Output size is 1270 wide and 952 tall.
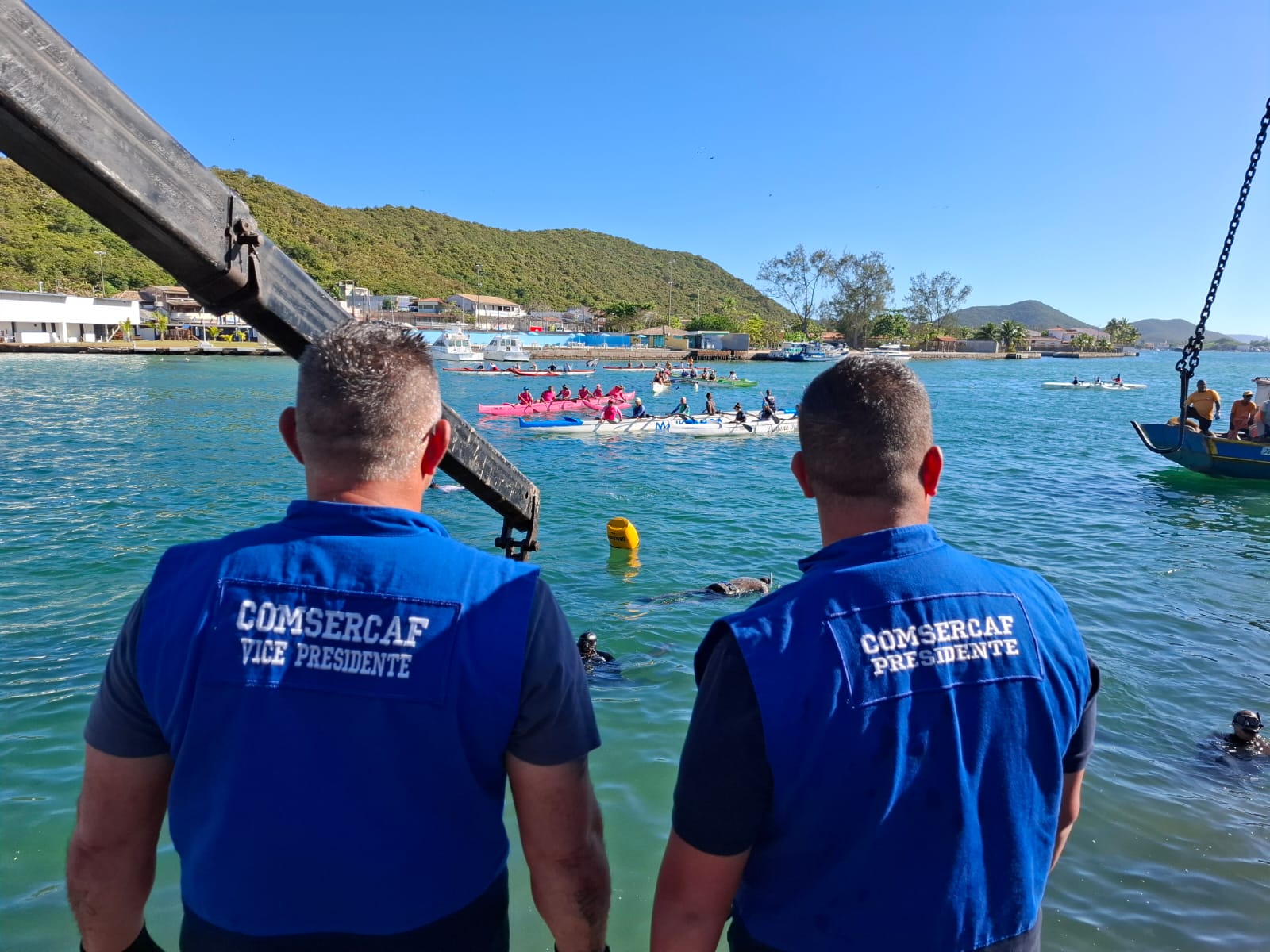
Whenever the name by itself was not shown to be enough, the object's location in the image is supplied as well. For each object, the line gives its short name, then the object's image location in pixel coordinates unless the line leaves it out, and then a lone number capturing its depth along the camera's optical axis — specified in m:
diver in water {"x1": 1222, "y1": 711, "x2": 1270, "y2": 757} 6.50
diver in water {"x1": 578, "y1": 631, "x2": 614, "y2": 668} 7.70
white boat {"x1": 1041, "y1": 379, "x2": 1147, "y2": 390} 63.58
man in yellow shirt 19.31
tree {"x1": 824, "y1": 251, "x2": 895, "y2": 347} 138.50
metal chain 9.28
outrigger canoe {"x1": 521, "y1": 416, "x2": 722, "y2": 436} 27.42
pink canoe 32.44
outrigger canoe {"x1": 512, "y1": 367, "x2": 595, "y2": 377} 58.38
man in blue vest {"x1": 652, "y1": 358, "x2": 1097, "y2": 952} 1.59
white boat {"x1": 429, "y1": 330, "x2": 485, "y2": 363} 66.75
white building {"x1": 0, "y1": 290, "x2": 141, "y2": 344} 69.06
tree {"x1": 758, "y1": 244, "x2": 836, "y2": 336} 132.12
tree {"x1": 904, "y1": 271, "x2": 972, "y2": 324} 158.25
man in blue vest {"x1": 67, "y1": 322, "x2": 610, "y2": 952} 1.52
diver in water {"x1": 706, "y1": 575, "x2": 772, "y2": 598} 10.16
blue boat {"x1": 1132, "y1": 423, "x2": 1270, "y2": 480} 18.38
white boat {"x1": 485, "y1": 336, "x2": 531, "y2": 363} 71.25
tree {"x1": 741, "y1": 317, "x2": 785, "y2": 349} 111.38
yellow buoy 12.74
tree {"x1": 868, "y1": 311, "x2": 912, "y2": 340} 135.88
